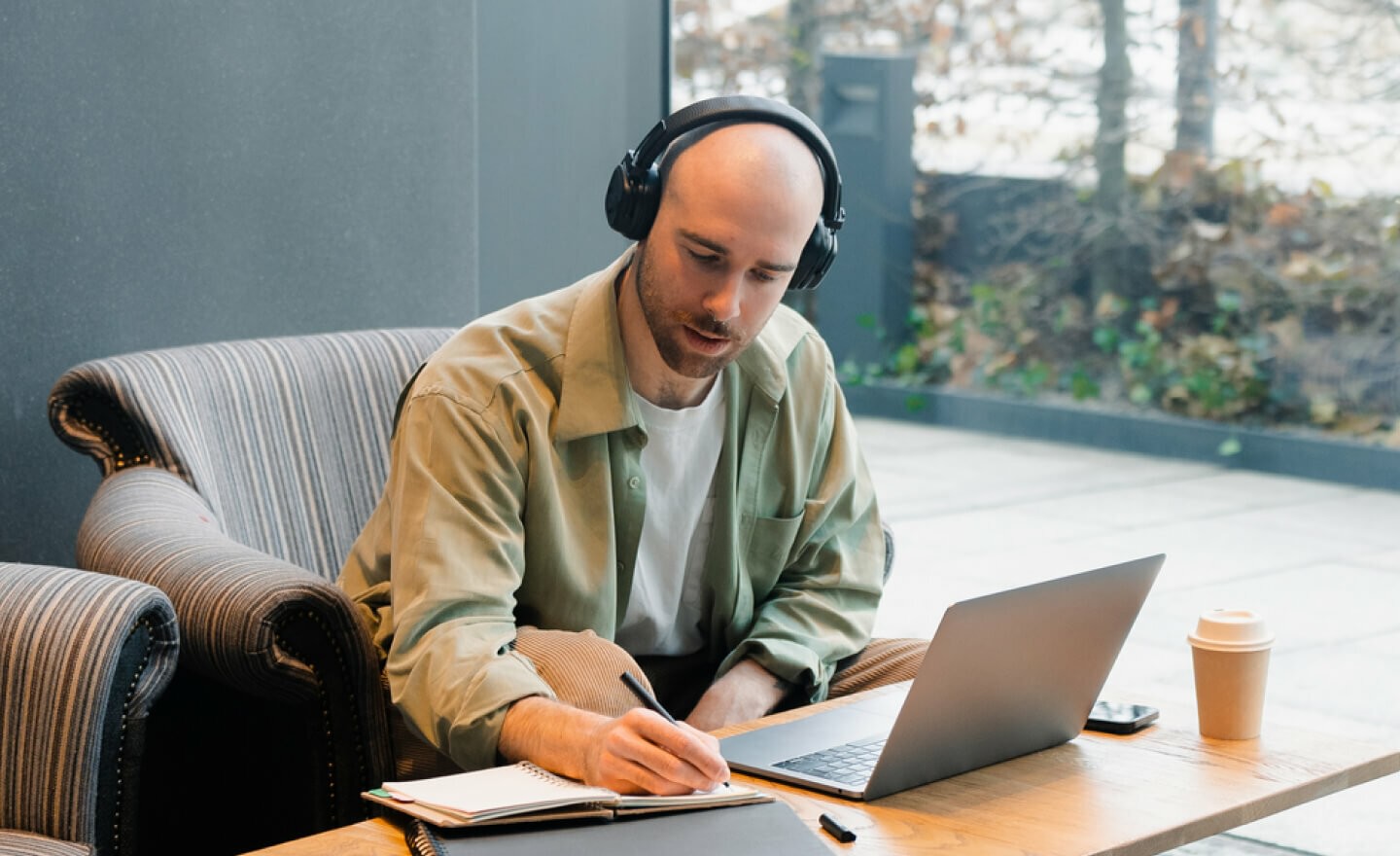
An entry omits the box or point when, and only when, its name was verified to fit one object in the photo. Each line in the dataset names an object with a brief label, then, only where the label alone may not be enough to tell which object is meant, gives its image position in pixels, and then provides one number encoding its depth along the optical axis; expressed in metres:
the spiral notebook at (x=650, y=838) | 2.74
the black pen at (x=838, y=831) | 2.82
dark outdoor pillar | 6.01
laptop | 2.90
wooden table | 2.83
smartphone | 3.17
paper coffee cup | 3.13
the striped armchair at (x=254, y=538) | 3.40
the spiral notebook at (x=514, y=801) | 2.77
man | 3.18
